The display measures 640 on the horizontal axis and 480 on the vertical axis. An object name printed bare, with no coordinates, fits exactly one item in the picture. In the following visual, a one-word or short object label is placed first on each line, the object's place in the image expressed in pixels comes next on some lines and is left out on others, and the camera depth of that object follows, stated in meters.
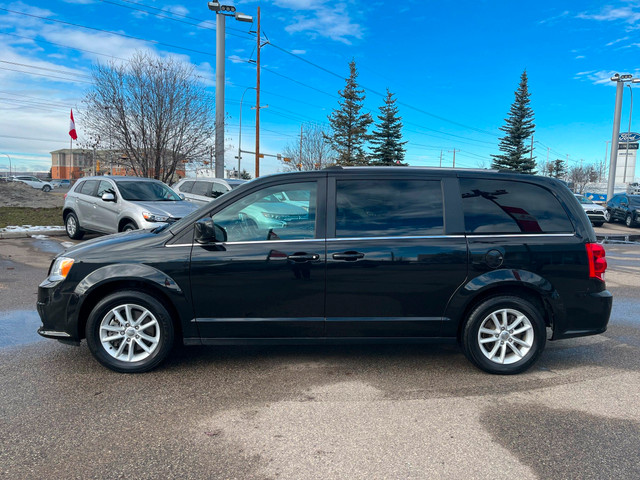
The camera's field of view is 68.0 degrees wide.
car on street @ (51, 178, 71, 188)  68.15
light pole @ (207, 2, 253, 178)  19.61
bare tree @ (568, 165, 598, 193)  90.75
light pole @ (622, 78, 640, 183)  32.07
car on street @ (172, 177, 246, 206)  14.60
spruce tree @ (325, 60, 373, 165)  46.44
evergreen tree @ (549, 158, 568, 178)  69.25
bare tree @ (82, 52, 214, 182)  17.61
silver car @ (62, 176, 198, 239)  10.48
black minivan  4.01
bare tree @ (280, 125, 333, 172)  52.16
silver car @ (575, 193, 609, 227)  23.03
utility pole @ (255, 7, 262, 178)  27.59
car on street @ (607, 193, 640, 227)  22.52
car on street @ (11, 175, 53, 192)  52.39
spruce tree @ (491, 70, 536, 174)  43.81
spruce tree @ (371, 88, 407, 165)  44.38
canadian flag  20.08
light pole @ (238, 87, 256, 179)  50.30
